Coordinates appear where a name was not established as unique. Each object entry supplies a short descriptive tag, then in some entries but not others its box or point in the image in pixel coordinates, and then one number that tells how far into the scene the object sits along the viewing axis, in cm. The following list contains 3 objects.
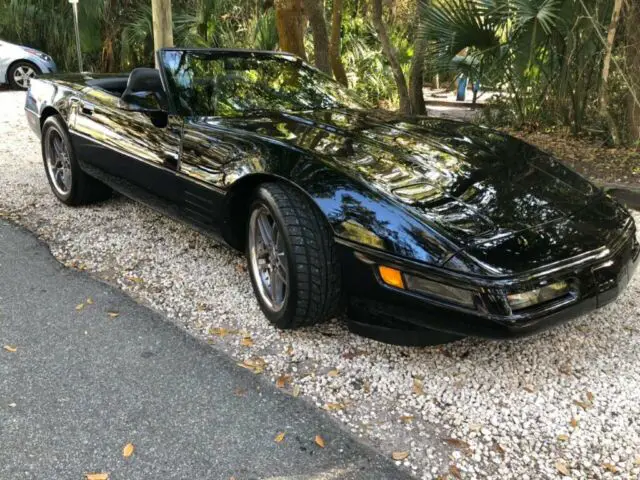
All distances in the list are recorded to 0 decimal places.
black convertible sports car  233
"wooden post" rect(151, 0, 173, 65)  651
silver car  1257
